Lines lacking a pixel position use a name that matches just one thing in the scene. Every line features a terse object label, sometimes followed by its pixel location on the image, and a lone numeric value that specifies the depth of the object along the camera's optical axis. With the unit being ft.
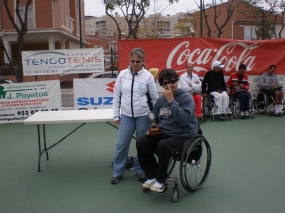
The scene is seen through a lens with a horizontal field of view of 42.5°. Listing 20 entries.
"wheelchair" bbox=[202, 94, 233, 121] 28.63
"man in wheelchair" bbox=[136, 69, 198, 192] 12.52
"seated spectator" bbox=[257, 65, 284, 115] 29.96
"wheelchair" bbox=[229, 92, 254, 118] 29.37
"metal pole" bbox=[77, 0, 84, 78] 31.27
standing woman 14.69
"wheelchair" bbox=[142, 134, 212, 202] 12.67
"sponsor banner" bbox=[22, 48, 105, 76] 28.94
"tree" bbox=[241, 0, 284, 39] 54.69
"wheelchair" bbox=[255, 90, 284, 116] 30.45
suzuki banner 28.94
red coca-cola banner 29.96
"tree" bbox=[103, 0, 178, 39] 52.95
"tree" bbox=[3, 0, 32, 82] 31.38
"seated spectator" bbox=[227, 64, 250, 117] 28.91
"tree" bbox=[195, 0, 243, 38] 49.21
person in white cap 28.25
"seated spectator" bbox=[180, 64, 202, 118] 27.30
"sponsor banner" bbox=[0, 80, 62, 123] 28.45
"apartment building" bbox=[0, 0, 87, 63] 72.08
